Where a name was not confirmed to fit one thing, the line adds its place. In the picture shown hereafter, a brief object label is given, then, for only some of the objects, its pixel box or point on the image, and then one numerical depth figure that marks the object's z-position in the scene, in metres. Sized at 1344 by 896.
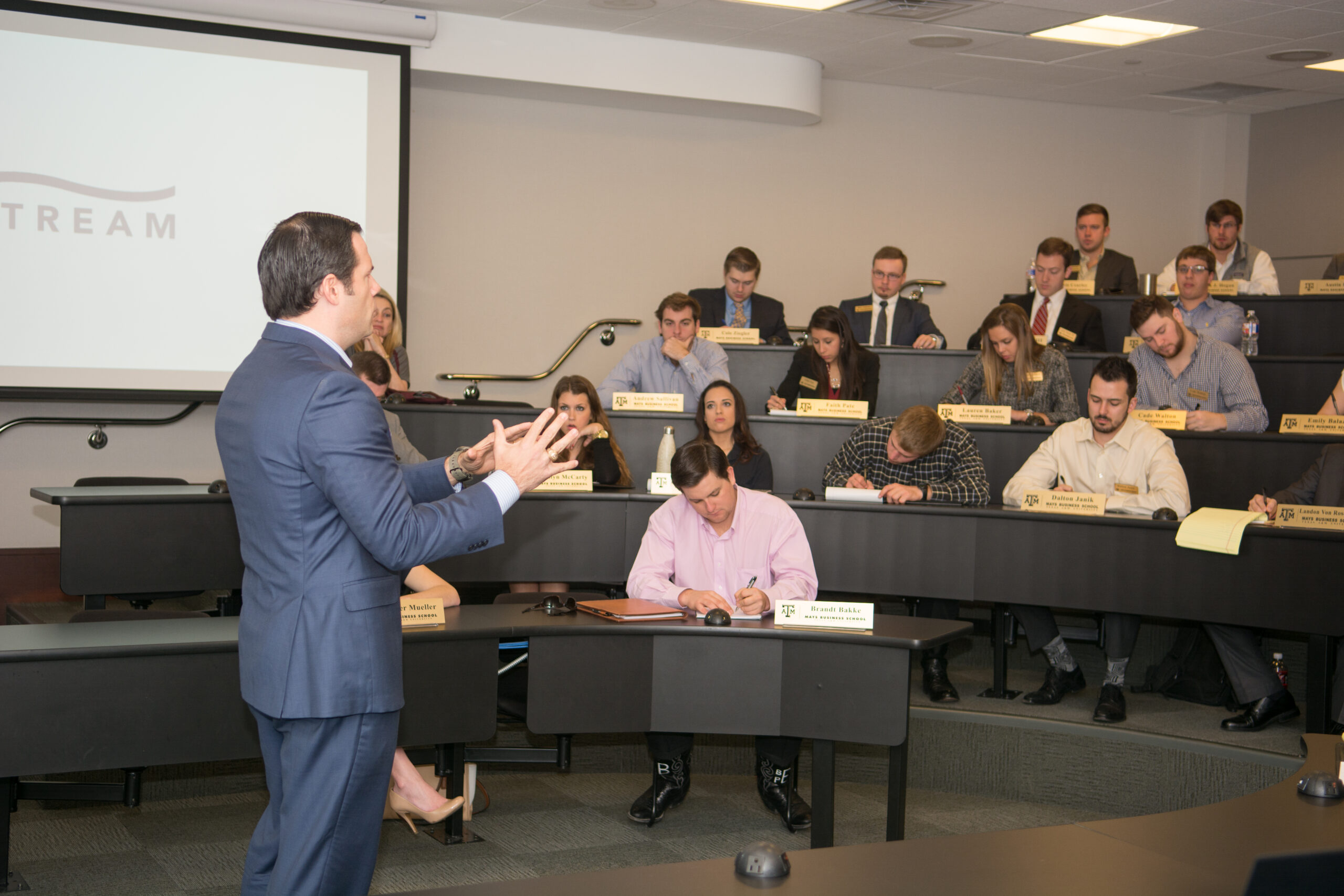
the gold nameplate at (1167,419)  4.53
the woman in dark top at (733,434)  4.72
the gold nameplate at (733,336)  5.79
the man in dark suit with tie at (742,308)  6.20
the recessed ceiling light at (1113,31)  6.17
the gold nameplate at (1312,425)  4.35
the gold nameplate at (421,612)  3.00
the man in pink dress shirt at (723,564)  3.50
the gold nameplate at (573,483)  4.29
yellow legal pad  3.65
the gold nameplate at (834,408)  4.95
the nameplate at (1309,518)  3.63
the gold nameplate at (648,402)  4.99
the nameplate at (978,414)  4.82
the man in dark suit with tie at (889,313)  6.13
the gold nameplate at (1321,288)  5.97
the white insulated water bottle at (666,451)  4.69
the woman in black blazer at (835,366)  5.28
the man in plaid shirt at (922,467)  4.26
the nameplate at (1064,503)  4.00
